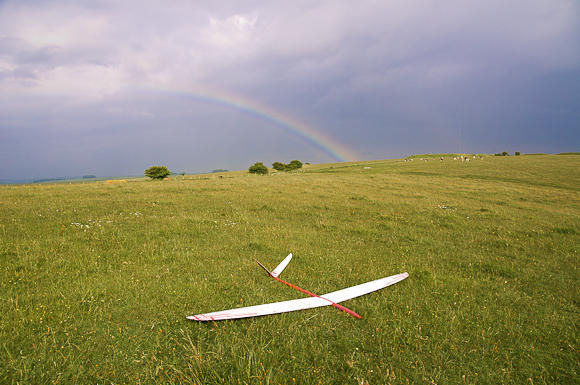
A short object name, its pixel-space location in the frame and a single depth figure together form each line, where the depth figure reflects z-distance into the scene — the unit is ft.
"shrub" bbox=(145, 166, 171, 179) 247.70
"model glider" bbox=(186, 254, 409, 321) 16.43
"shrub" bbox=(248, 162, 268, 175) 281.33
